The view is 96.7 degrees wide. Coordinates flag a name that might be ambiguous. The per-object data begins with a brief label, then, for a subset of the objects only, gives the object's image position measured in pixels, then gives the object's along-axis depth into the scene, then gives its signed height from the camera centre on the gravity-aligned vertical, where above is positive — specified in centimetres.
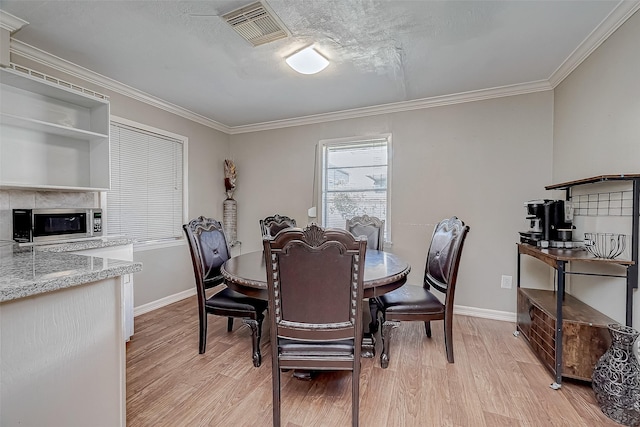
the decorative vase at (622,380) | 153 -94
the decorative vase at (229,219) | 430 -18
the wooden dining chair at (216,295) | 211 -71
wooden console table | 172 -40
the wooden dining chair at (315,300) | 142 -48
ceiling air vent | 183 +126
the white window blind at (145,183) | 303 +27
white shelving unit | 217 +62
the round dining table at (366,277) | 180 -46
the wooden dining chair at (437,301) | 208 -71
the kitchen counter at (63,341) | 85 -46
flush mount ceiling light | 227 +120
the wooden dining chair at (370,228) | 308 -23
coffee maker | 222 -11
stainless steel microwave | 210 -14
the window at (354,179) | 362 +38
